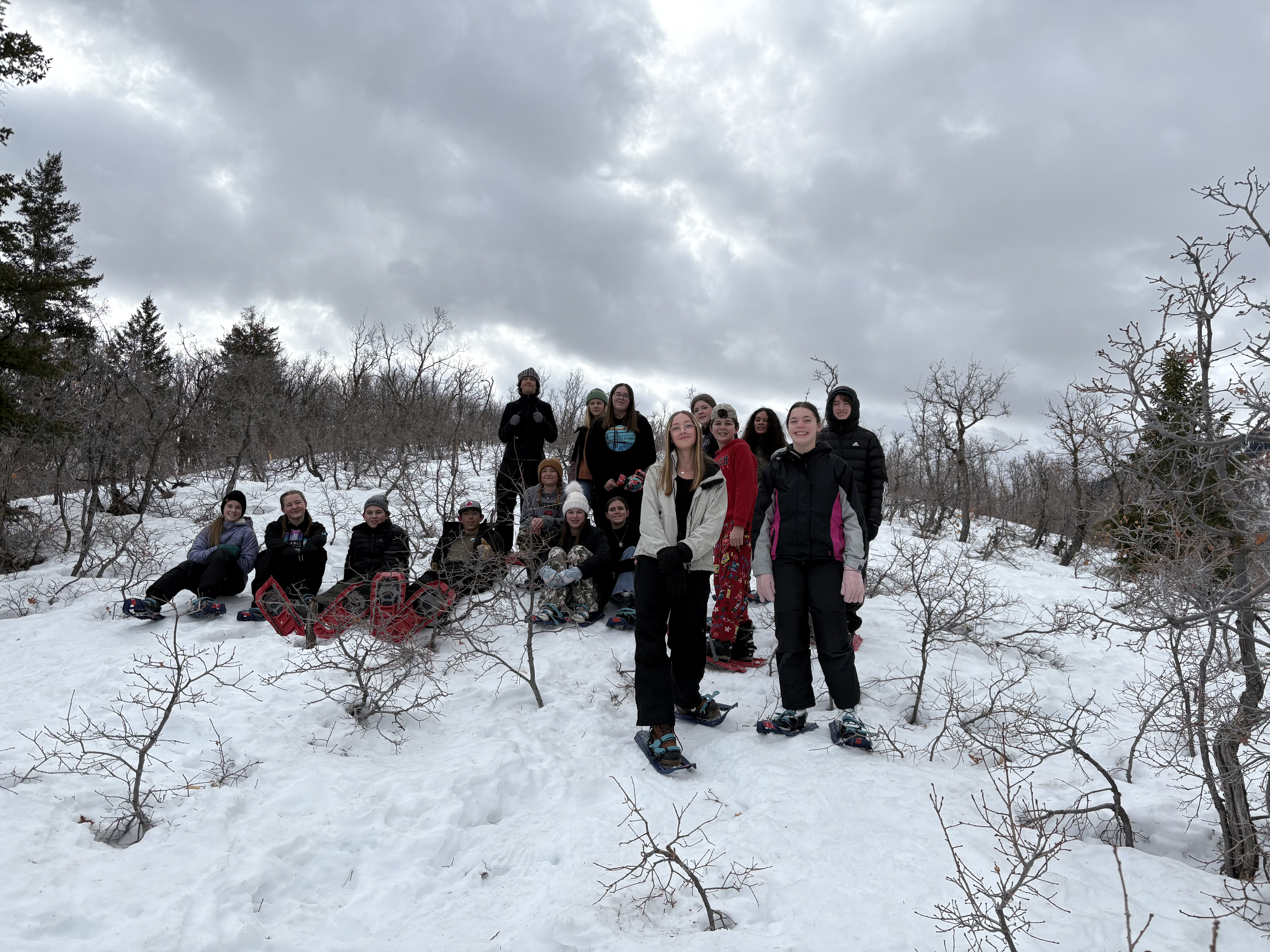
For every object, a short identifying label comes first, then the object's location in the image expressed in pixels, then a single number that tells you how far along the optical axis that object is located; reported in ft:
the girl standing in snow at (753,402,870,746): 11.14
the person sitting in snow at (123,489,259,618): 17.94
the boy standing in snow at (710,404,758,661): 14.03
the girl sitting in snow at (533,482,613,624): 17.20
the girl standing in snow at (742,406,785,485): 17.21
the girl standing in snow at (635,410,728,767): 11.02
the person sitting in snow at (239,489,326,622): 19.30
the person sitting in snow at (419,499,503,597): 16.81
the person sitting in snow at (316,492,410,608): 18.61
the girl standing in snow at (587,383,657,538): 18.95
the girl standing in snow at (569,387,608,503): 19.89
